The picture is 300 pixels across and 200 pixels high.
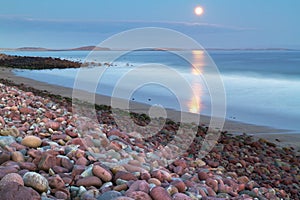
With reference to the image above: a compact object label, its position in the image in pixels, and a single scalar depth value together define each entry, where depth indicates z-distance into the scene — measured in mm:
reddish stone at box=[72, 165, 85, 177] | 2393
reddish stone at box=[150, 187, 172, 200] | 2152
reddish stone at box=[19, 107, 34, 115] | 4375
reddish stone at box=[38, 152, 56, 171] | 2415
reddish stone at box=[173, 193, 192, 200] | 2254
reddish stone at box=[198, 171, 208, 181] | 2927
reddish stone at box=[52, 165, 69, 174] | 2398
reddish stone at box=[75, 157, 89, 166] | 2603
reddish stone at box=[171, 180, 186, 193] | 2449
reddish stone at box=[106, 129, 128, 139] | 3733
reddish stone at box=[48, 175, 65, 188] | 2141
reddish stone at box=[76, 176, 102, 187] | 2260
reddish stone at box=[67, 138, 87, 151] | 3056
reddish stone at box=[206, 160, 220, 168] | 3744
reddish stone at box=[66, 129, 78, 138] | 3391
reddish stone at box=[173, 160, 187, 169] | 3170
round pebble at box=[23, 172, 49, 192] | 2062
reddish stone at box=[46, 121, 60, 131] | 3619
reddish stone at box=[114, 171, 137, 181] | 2400
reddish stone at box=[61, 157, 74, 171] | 2502
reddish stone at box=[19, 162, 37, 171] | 2364
